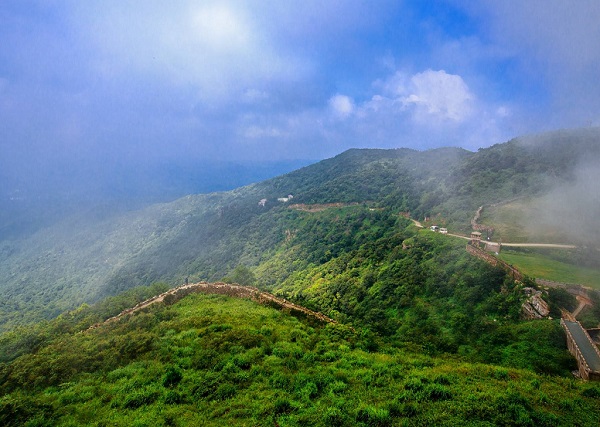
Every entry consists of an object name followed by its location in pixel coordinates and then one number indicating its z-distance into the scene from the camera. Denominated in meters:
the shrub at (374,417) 11.67
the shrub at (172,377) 15.69
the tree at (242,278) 43.67
